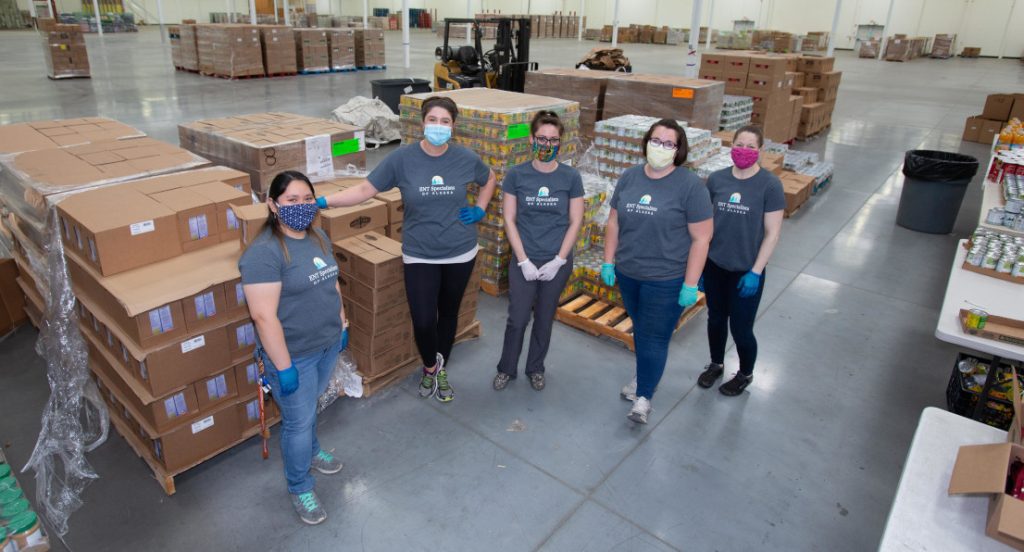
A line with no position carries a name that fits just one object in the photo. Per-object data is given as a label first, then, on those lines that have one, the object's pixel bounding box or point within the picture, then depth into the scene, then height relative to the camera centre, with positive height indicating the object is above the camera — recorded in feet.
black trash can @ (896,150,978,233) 24.90 -4.87
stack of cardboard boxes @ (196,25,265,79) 57.16 -1.40
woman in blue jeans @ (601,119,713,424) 11.29 -3.32
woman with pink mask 12.25 -3.33
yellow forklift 38.60 -1.03
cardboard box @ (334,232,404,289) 13.10 -4.50
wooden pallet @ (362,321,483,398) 14.05 -7.58
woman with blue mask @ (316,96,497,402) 11.91 -3.10
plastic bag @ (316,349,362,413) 13.69 -7.37
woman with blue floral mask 8.52 -3.77
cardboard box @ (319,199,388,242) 13.85 -3.97
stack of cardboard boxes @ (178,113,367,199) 15.44 -2.72
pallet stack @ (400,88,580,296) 17.76 -2.47
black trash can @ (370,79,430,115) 41.29 -3.00
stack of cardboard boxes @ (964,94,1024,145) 42.73 -3.44
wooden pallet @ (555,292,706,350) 16.86 -7.26
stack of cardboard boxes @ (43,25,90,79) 51.19 -1.98
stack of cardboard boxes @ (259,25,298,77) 59.93 -1.17
